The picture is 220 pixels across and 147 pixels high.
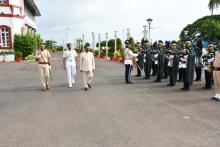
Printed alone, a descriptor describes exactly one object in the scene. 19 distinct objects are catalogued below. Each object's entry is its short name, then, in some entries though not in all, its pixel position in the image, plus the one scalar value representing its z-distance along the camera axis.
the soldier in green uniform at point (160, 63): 9.54
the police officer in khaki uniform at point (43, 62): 8.15
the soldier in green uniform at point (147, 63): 10.52
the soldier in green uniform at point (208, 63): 7.81
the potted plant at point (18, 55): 23.16
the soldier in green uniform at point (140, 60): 11.42
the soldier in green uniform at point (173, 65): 8.51
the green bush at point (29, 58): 24.21
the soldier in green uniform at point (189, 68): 7.85
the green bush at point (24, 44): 23.61
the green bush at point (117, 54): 24.61
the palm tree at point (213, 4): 28.08
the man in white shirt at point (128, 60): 9.34
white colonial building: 23.13
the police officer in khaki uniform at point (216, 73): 6.61
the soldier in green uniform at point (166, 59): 9.77
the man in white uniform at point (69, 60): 8.67
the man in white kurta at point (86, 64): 8.25
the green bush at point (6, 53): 22.75
